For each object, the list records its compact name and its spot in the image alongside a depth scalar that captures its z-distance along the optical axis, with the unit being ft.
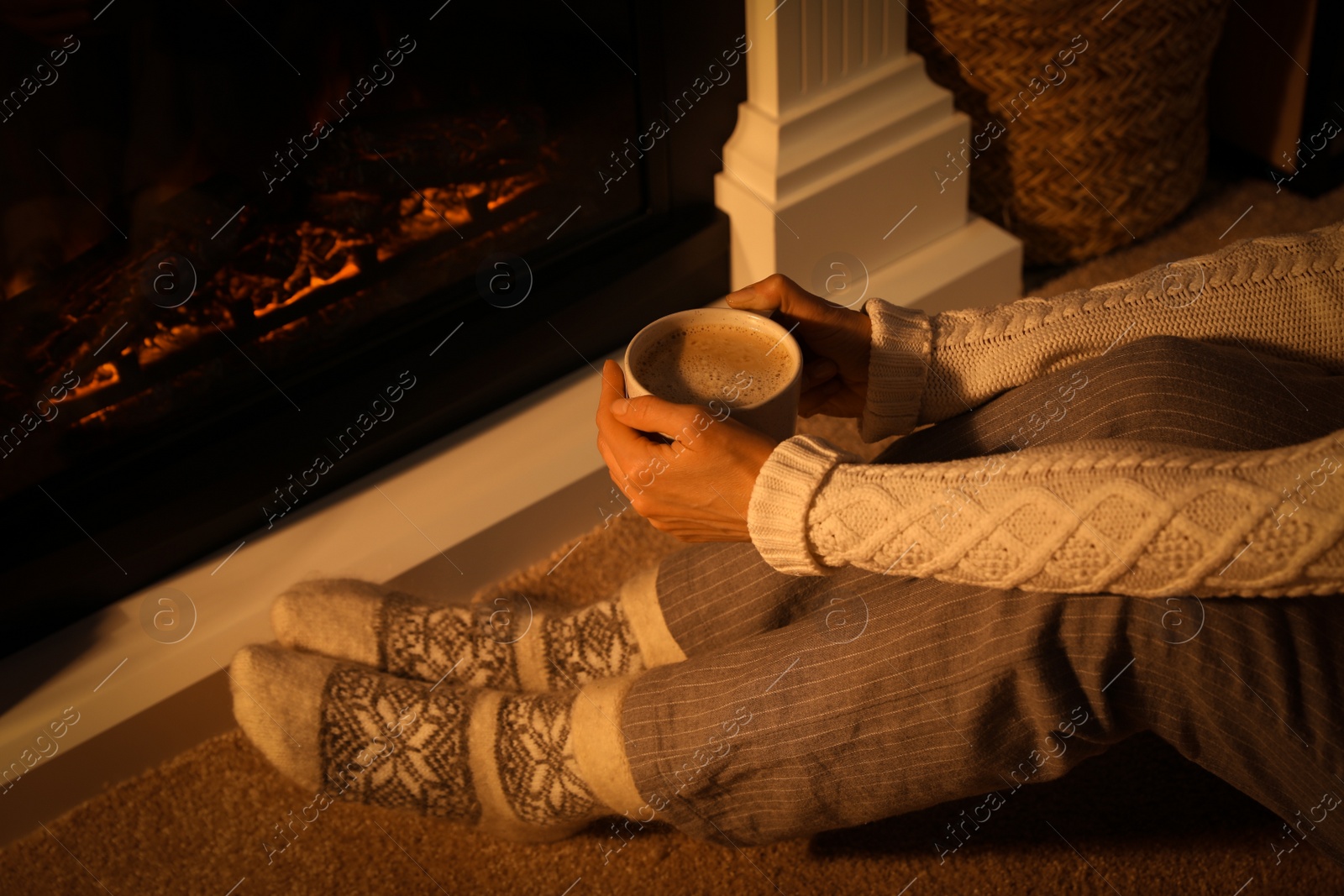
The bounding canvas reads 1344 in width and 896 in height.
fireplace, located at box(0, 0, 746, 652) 3.18
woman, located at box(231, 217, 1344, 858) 2.22
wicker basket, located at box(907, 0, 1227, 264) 4.43
